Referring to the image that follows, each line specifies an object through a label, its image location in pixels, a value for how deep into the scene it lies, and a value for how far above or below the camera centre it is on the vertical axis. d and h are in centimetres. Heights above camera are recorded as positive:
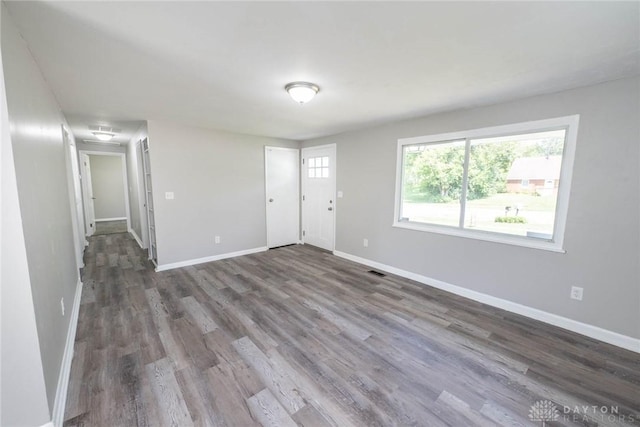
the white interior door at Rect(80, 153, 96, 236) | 606 -30
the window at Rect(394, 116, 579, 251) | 251 +8
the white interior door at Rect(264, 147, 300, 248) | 512 -18
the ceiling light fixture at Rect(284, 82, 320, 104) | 226 +89
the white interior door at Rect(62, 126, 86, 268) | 349 -7
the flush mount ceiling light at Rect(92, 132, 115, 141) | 459 +95
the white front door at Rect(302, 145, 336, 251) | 489 -17
